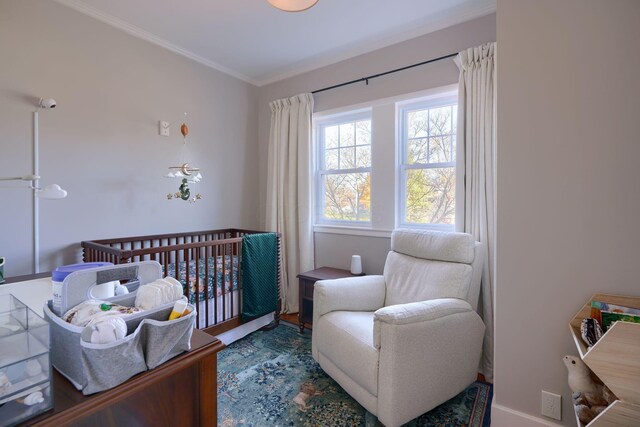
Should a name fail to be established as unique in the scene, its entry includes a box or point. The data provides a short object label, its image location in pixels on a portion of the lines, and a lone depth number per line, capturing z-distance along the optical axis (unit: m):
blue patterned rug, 1.62
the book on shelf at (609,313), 1.17
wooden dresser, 0.56
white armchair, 1.47
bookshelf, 0.95
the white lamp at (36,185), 2.04
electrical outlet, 1.38
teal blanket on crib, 2.58
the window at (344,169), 2.97
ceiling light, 1.42
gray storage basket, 0.58
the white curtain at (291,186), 3.12
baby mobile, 2.69
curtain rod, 2.39
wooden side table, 2.68
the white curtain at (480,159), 2.09
